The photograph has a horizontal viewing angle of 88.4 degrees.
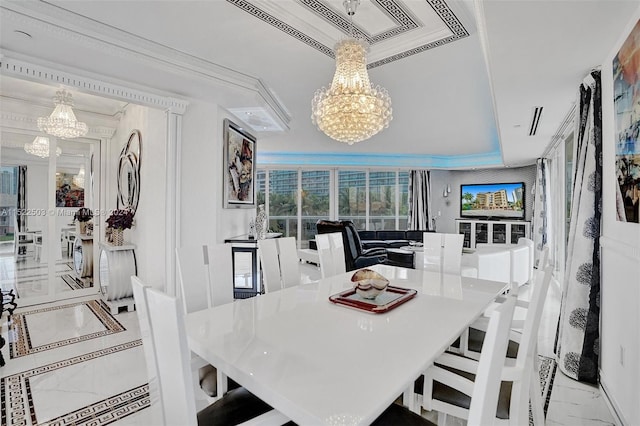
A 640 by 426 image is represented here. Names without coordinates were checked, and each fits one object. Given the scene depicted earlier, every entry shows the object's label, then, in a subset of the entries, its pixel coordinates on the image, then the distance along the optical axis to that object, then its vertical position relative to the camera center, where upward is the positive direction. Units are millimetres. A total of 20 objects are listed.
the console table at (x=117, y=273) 3809 -716
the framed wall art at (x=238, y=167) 3959 +602
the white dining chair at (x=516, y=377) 1238 -665
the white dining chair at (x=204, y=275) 2025 -405
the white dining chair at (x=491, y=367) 823 -392
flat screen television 8078 +325
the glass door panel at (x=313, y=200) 8812 +350
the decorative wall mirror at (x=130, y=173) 4035 +517
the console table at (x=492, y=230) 7918 -437
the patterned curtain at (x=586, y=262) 2338 -362
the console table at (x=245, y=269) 3986 -683
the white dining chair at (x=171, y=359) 922 -432
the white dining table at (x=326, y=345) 953 -523
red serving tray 1739 -496
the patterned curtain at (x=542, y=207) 5977 +112
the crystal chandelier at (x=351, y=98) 2336 +851
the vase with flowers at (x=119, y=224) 3943 -134
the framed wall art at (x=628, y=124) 1703 +493
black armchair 5305 -613
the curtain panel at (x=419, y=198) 8859 +407
